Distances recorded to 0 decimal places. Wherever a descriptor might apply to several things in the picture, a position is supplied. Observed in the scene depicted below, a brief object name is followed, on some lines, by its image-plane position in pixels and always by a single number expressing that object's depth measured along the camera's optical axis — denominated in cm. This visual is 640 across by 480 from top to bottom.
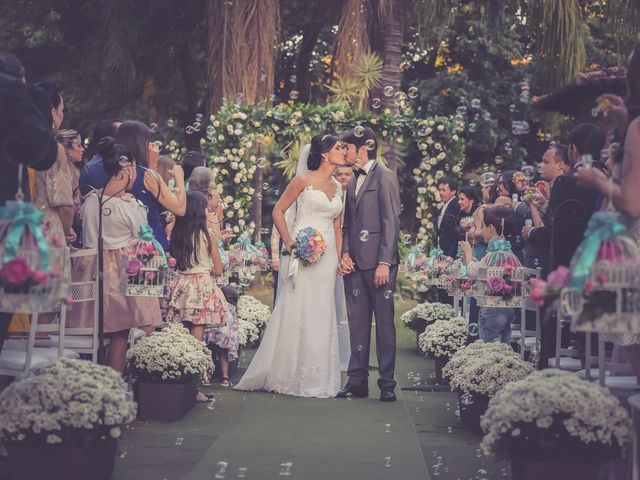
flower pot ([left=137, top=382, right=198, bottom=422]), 868
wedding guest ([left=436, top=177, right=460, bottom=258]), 1333
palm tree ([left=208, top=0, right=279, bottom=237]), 2009
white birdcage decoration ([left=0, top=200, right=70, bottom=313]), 507
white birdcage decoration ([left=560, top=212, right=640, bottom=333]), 488
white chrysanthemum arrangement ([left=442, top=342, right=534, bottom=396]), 788
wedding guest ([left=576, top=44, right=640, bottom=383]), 516
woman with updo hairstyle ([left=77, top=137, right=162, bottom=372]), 812
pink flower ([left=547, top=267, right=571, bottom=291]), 498
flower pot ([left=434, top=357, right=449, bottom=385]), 1128
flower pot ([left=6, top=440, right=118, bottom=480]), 572
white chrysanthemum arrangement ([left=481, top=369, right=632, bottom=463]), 546
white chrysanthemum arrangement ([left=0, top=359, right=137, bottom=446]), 566
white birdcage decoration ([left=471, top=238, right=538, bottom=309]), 841
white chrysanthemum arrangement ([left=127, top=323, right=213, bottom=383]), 856
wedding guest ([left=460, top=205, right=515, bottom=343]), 1019
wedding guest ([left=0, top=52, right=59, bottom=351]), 570
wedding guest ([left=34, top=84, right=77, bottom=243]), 691
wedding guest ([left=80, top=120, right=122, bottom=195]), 846
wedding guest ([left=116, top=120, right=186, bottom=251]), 853
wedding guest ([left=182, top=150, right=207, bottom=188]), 1091
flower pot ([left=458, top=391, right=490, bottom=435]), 820
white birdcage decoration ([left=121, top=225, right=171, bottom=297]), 781
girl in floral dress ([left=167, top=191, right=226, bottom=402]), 977
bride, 1057
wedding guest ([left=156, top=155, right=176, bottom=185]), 998
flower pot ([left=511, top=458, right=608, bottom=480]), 549
